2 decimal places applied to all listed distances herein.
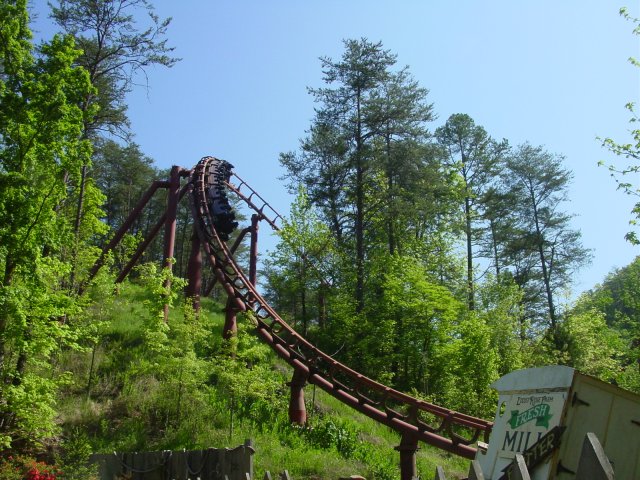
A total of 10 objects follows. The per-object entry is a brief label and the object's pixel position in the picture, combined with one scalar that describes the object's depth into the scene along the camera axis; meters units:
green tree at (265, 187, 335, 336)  26.48
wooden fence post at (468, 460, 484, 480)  3.14
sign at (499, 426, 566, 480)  5.76
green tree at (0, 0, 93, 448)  10.70
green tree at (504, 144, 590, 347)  35.50
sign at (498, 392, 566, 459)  6.00
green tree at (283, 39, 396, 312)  29.20
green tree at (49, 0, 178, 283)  18.91
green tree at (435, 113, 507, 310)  36.06
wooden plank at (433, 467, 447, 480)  3.46
